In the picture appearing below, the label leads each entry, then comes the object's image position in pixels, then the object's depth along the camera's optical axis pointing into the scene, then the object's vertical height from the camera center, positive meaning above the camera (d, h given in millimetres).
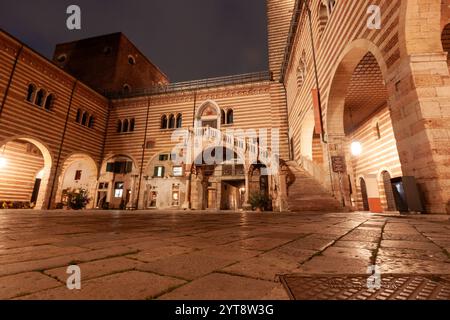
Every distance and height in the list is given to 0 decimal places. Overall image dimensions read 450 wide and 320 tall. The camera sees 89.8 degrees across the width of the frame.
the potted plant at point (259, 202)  13516 +387
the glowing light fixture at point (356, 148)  16078 +4332
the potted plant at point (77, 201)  15305 +428
